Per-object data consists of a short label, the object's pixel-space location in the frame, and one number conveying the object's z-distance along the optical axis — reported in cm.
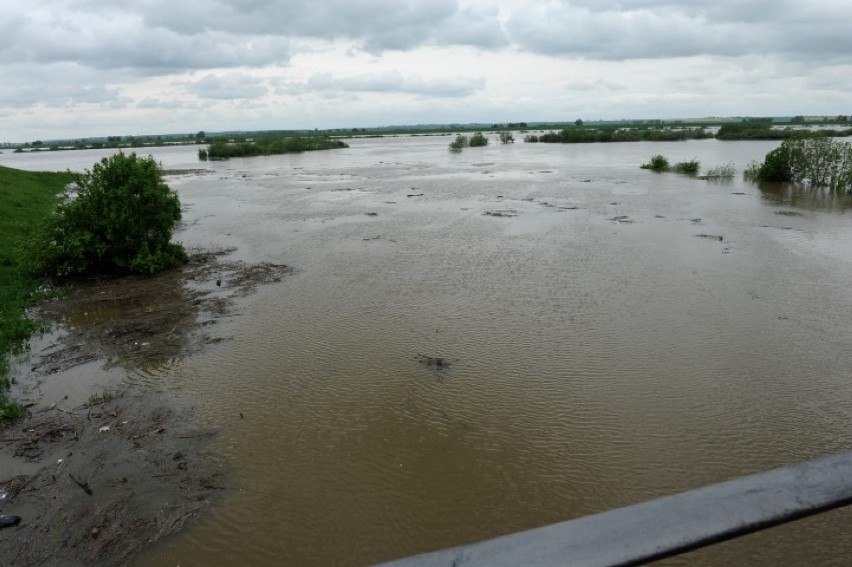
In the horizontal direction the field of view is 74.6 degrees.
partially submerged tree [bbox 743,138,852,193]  2833
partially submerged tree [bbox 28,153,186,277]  1521
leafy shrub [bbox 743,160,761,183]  3256
